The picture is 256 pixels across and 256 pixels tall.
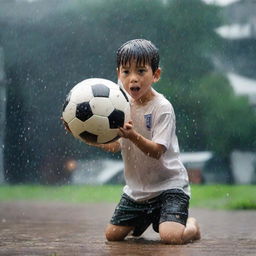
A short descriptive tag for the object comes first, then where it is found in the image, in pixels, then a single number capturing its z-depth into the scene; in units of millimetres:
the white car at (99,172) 14340
